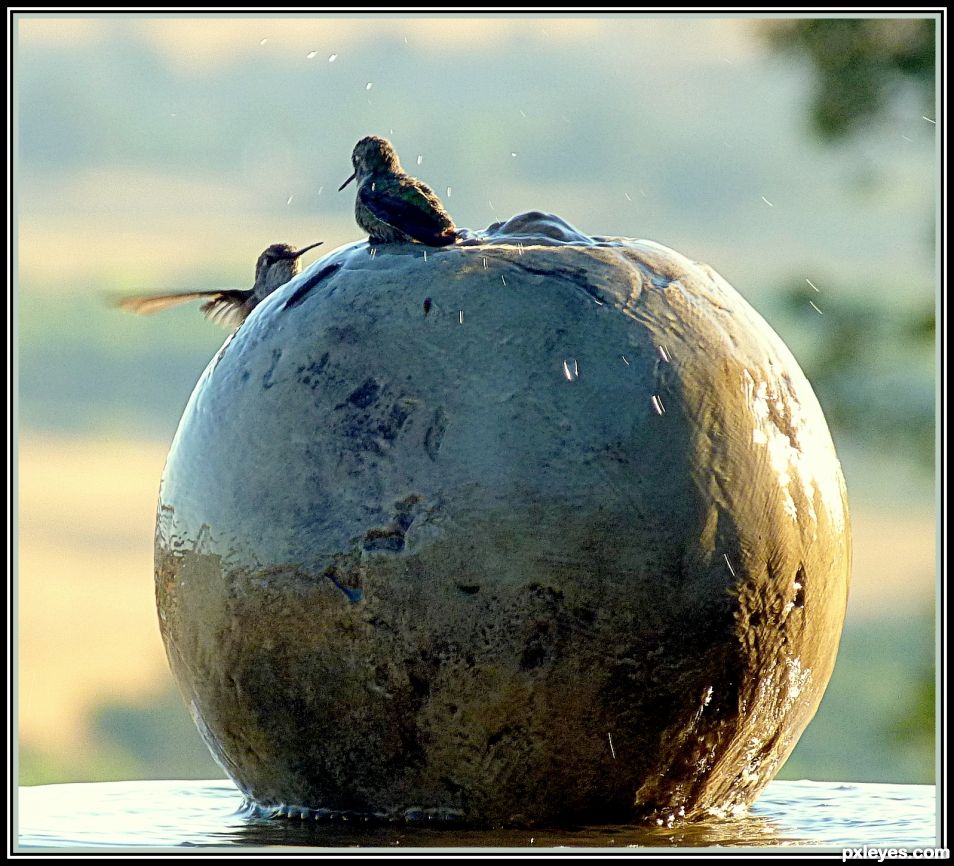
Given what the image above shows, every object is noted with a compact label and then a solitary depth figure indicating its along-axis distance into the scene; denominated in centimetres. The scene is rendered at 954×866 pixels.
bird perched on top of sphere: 1291
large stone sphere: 1116
